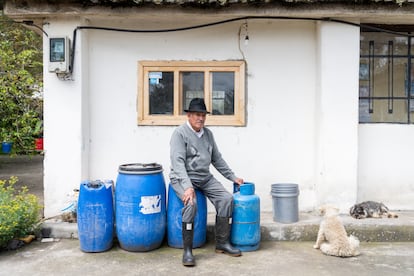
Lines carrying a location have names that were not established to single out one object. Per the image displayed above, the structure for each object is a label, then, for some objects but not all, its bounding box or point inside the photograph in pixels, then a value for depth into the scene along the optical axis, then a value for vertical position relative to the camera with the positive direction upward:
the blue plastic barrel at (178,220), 5.29 -1.05
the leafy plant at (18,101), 8.84 +0.62
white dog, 5.04 -1.22
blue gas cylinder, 5.20 -1.02
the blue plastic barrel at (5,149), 15.17 -0.60
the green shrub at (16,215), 5.10 -1.00
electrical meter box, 6.04 +1.06
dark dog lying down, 6.02 -1.06
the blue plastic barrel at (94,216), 5.16 -0.99
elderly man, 4.98 -0.53
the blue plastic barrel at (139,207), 5.12 -0.87
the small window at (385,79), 6.62 +0.80
